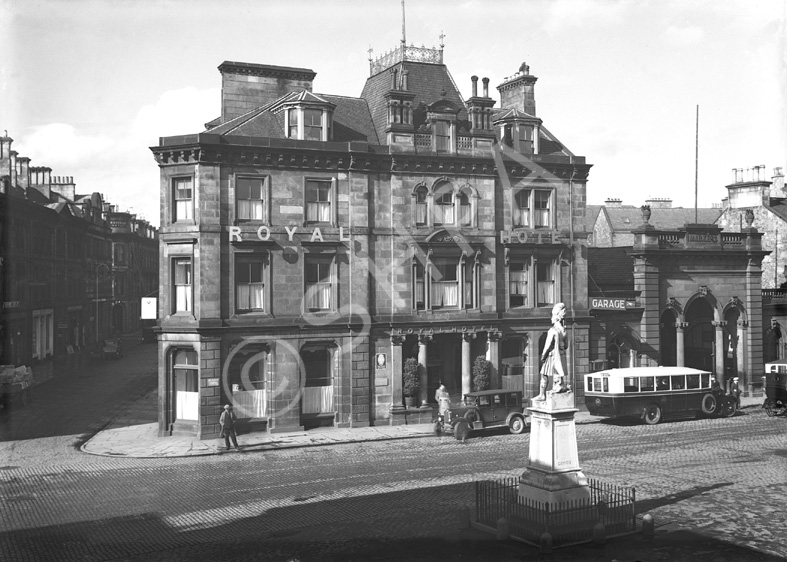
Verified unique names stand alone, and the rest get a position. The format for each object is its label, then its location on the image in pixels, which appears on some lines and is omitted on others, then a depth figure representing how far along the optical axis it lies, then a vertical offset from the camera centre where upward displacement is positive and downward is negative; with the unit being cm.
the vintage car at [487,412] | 3192 -479
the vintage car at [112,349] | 6494 -399
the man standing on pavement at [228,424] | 2945 -478
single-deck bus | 3378 -427
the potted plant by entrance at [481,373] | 3650 -351
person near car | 3323 -437
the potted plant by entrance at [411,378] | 3528 -360
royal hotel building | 3275 +254
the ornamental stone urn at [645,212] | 4175 +495
